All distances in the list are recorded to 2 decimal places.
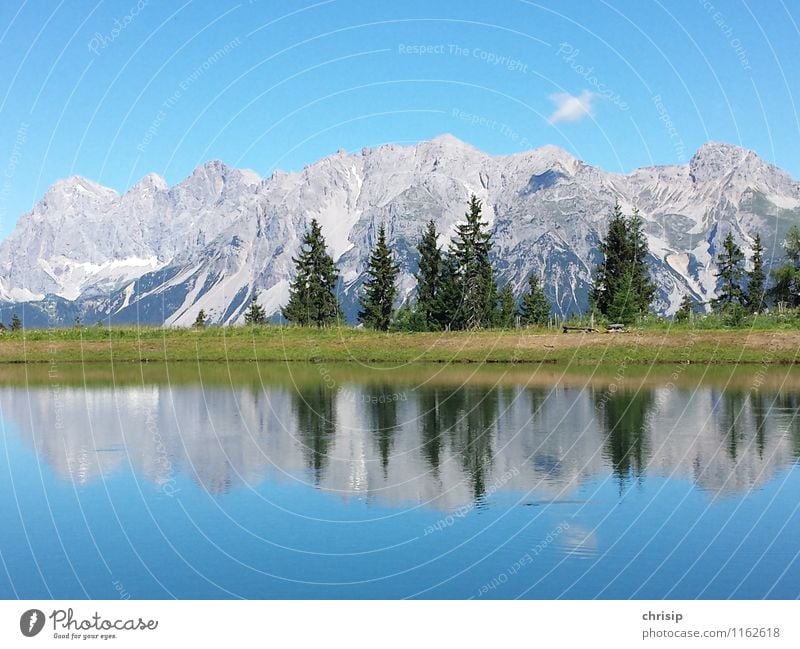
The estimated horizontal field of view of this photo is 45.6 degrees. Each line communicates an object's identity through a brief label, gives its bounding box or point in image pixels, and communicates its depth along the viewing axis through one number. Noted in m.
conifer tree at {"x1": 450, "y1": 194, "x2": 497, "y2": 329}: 91.56
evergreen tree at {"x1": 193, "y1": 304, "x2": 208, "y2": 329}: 96.69
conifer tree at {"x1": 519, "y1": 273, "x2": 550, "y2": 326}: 114.99
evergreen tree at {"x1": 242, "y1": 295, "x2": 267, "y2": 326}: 115.32
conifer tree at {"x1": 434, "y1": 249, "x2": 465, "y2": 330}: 91.88
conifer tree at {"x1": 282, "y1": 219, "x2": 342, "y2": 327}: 96.25
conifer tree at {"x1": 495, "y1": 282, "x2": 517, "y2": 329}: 101.42
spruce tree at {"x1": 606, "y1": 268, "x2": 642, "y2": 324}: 86.44
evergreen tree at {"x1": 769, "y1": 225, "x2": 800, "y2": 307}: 107.31
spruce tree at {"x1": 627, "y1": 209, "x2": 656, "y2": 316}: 91.94
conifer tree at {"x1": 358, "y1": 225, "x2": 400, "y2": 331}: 96.44
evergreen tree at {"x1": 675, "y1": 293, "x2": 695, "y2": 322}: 84.44
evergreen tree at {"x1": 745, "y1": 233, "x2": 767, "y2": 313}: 107.00
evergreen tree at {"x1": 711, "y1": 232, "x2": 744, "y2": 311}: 108.62
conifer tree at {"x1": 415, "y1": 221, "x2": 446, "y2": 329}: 97.62
